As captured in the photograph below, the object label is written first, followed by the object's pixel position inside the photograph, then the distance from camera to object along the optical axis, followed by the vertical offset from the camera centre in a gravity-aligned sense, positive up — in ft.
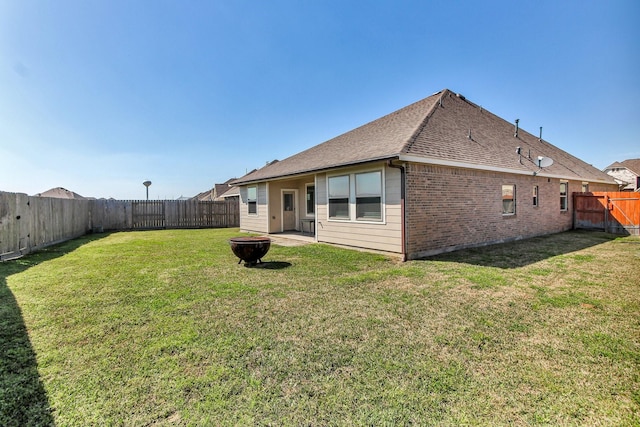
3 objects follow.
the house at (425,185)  26.96 +2.74
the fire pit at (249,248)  23.43 -3.12
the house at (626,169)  114.18 +15.30
